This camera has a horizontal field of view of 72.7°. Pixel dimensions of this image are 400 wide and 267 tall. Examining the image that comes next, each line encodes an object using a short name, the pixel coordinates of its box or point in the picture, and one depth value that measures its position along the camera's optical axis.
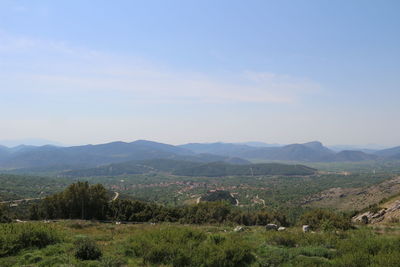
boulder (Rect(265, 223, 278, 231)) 18.09
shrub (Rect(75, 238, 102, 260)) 10.73
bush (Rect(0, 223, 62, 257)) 11.14
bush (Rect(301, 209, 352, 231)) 17.92
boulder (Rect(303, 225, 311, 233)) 17.44
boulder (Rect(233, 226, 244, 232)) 18.25
